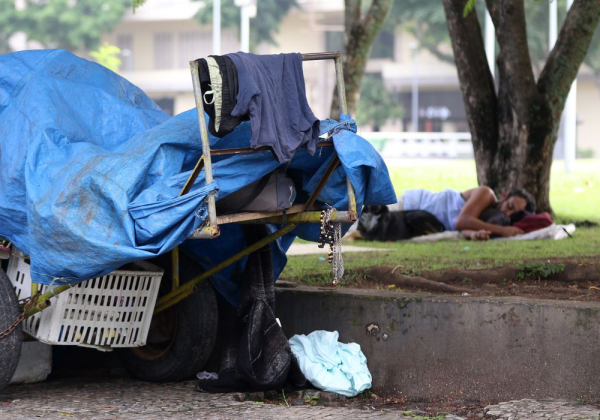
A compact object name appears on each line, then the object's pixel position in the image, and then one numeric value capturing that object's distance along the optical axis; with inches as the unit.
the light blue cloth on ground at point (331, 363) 386.0
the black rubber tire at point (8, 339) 344.5
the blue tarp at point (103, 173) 315.9
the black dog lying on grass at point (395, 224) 711.7
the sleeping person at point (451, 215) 692.7
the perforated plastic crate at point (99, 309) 356.8
